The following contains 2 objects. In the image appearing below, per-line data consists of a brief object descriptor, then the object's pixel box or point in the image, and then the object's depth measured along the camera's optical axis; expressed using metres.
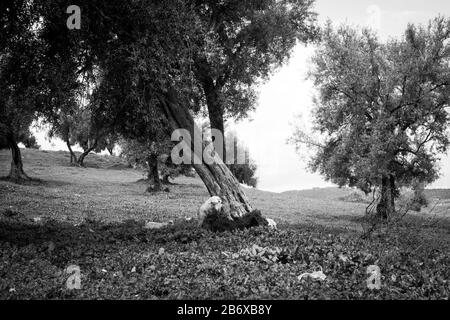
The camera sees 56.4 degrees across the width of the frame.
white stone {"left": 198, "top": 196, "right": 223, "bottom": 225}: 18.39
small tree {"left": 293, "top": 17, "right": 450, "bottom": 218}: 32.53
